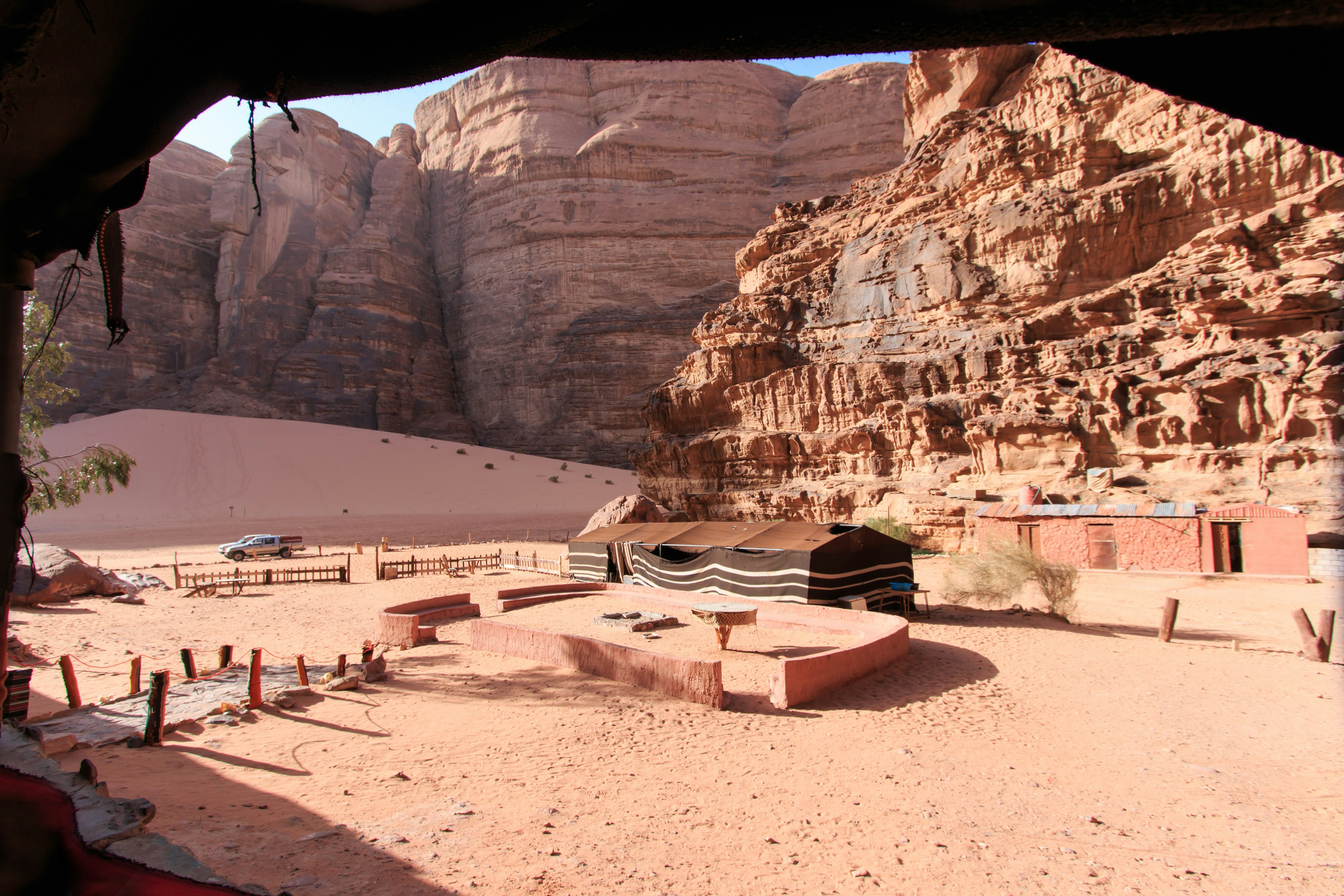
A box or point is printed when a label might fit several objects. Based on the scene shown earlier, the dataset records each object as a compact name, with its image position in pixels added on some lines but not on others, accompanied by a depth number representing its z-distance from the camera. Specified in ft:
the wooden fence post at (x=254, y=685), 24.98
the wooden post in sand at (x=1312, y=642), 30.66
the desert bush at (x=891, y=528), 73.05
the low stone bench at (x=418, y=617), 37.65
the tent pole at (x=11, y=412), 6.59
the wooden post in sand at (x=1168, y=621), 34.65
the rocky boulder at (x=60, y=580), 46.42
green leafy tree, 40.11
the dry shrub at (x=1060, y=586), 42.11
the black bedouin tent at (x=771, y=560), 42.27
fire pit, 41.73
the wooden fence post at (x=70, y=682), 24.68
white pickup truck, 79.56
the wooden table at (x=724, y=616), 33.55
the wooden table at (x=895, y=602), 43.83
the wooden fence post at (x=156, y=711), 21.49
